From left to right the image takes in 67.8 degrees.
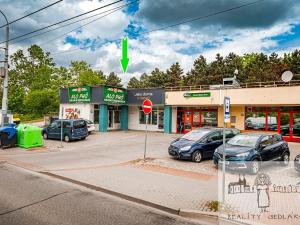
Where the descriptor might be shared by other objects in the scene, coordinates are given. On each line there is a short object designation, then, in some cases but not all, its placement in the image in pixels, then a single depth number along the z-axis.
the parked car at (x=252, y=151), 8.66
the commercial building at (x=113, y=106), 22.40
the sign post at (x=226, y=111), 5.52
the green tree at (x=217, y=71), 39.81
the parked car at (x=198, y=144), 10.58
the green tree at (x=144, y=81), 58.00
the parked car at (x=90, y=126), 20.01
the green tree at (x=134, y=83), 65.90
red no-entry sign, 10.64
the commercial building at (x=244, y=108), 17.29
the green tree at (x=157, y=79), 52.61
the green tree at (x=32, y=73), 46.04
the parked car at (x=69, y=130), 16.44
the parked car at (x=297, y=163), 8.21
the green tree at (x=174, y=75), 50.31
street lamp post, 14.40
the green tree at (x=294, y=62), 32.78
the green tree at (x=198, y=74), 42.35
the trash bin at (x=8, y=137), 13.41
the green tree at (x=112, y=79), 66.60
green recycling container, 13.66
